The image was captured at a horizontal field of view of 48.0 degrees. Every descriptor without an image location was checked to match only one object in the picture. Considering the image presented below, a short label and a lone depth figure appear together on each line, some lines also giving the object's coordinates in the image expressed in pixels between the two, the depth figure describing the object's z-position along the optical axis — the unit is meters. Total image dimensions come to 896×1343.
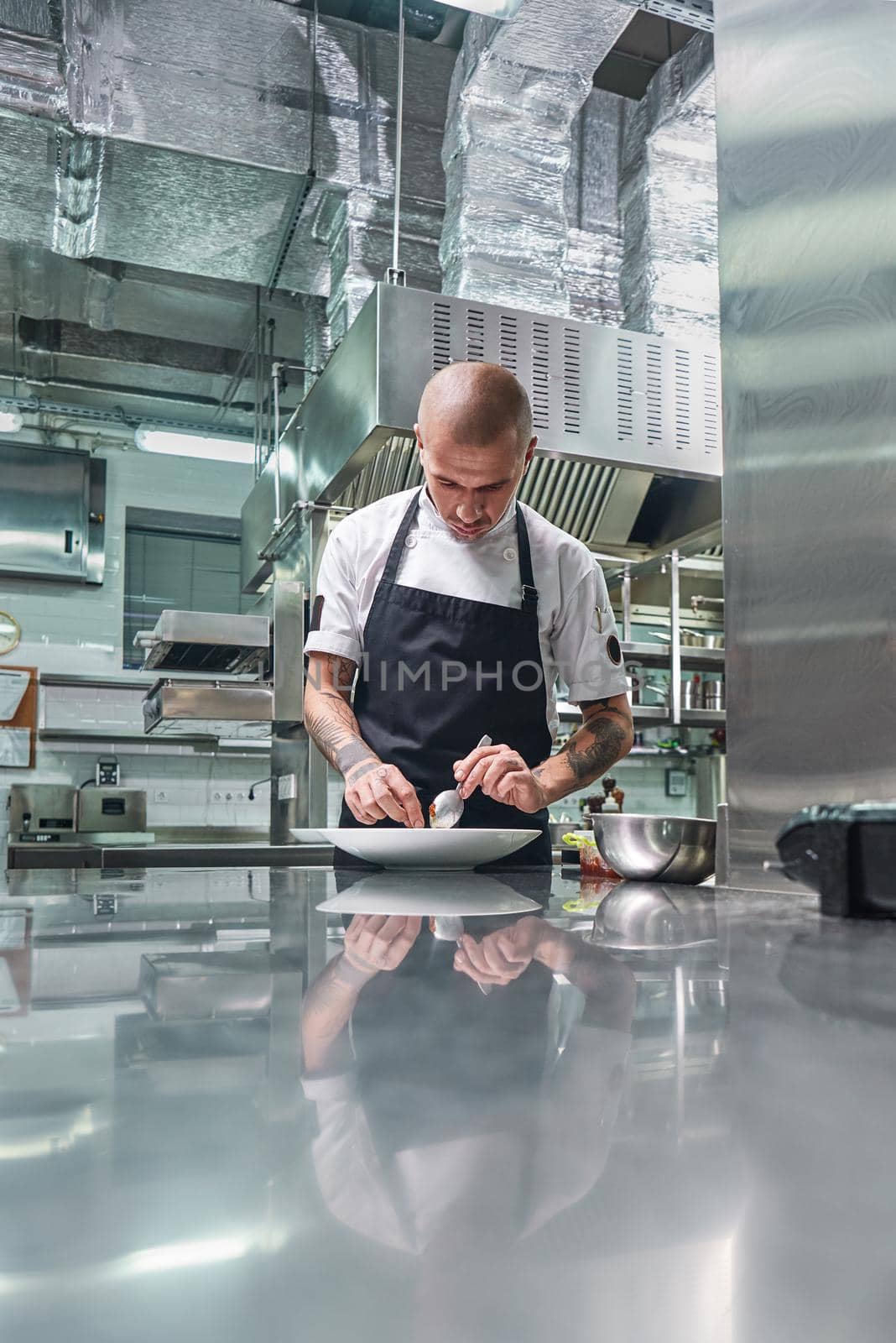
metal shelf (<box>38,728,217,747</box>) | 5.87
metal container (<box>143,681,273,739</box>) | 3.62
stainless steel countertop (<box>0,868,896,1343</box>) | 0.17
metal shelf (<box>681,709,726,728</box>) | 4.18
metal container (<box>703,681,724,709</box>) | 5.08
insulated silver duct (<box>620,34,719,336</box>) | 3.40
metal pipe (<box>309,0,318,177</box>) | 3.26
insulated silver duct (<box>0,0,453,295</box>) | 3.04
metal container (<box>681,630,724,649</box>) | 5.20
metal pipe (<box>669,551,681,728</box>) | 3.83
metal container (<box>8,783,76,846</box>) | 5.46
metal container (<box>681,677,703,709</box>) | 5.04
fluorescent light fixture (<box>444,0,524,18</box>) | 2.26
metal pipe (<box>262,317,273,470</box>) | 5.19
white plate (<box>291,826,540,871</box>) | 1.14
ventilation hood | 2.80
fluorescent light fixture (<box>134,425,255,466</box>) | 5.40
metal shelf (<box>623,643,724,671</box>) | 3.96
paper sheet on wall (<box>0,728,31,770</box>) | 5.81
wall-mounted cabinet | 5.91
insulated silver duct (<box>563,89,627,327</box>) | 3.58
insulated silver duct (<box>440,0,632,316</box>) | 3.11
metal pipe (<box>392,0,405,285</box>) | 2.88
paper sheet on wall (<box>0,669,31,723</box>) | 5.86
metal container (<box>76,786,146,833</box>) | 5.39
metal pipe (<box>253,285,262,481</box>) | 4.33
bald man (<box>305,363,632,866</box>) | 1.75
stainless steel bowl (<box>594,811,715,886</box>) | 1.22
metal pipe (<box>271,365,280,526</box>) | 3.82
